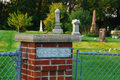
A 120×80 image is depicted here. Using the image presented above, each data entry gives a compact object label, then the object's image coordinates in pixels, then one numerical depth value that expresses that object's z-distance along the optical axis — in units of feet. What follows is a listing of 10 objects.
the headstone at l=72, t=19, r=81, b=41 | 45.92
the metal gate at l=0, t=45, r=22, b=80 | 8.25
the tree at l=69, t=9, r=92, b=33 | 66.40
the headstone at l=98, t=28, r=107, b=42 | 44.93
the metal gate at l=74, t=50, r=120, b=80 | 15.96
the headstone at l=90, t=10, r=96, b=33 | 61.88
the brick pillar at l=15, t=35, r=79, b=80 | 8.13
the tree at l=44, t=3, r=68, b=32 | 64.96
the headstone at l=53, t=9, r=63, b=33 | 62.39
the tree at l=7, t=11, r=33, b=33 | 53.47
